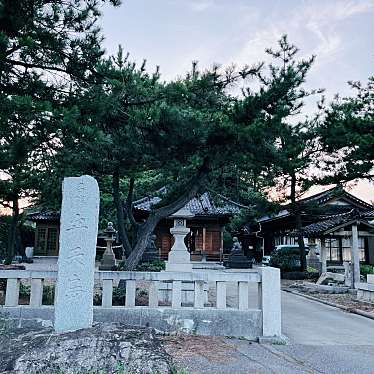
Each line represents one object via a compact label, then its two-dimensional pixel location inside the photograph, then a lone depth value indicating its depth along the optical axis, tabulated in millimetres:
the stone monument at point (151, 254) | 18766
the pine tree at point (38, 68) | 6246
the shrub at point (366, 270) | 17588
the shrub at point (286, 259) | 20266
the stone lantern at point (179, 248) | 9812
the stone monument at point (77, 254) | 5125
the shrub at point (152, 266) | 16078
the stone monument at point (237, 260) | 22891
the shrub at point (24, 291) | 8923
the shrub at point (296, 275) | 18981
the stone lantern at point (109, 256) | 17047
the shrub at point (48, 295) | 7926
